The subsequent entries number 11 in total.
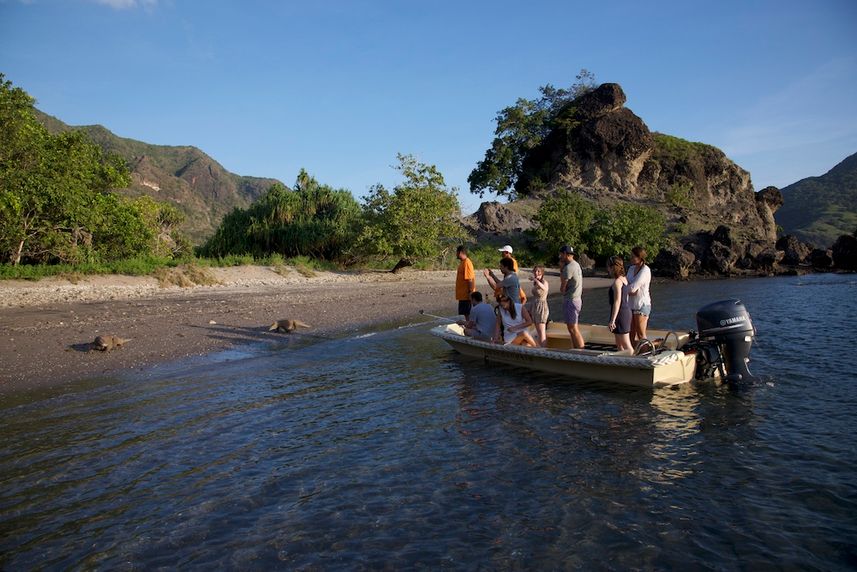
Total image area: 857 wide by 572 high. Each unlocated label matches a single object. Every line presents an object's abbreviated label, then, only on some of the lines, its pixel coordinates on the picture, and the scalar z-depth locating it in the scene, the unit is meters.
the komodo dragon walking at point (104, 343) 12.27
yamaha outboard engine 9.13
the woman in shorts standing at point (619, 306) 10.09
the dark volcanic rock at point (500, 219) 50.62
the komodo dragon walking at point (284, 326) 15.94
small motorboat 9.21
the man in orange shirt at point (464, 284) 13.93
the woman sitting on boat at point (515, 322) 12.28
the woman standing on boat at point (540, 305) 11.53
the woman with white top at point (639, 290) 10.18
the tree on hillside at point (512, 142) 69.69
